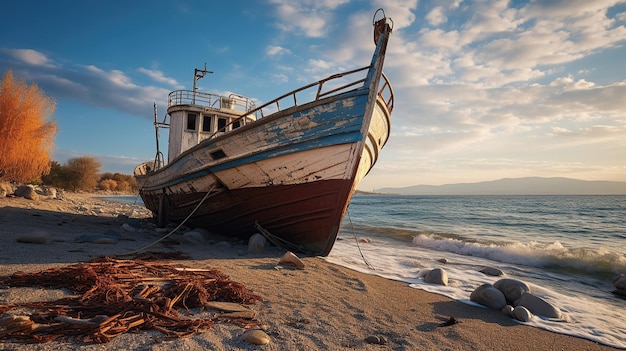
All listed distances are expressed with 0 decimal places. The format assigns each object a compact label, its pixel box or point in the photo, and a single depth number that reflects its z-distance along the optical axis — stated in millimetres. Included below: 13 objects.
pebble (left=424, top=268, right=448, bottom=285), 5871
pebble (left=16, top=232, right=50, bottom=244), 5852
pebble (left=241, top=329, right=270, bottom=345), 2602
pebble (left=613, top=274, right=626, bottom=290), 6285
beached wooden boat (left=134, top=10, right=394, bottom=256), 6254
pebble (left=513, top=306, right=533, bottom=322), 4098
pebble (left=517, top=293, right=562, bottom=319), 4379
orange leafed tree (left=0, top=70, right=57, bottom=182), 19297
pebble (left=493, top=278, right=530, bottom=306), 4781
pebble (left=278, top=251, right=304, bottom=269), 5770
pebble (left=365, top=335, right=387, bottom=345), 2933
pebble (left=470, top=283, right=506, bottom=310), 4500
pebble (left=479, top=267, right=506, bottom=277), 7293
